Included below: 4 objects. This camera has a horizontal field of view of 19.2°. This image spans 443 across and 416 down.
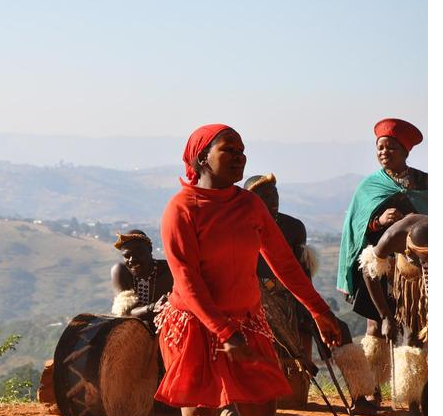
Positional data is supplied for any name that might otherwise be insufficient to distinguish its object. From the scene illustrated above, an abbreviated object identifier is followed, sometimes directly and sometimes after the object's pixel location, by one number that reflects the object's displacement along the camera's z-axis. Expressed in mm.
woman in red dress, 6082
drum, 8305
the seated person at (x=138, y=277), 9031
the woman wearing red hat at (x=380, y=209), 9008
